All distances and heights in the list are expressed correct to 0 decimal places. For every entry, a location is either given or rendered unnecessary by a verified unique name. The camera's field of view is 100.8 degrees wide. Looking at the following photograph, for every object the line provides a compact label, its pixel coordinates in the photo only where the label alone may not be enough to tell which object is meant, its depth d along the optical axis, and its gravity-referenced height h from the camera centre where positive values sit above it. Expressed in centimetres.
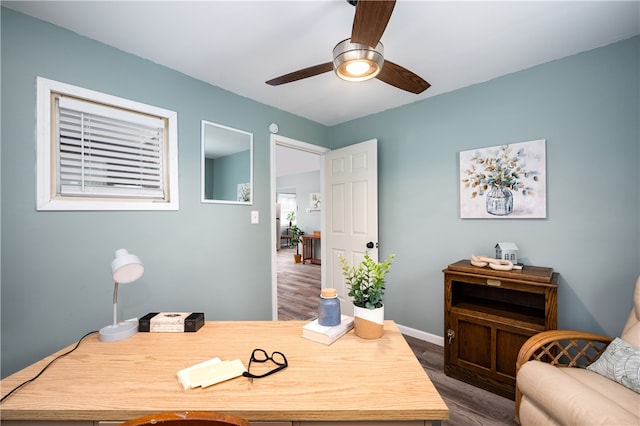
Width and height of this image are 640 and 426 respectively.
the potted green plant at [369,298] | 114 -38
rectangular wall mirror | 230 +45
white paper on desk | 85 -54
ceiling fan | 106 +82
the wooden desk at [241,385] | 75 -56
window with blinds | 165 +42
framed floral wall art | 208 +26
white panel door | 289 +6
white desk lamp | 115 -28
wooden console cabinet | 178 -77
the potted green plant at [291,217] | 840 -12
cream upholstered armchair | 109 -81
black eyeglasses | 90 -55
